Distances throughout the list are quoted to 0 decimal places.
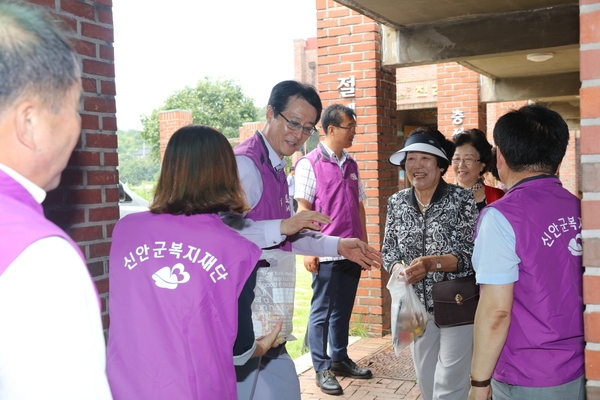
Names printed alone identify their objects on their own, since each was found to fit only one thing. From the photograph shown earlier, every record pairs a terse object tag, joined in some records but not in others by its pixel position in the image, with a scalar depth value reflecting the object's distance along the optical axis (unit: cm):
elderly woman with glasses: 487
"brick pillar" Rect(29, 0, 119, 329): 284
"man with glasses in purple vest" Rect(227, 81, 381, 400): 281
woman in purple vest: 206
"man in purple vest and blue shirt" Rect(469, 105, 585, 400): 218
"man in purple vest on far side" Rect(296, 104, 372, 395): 521
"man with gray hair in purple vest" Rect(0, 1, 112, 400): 87
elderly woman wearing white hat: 356
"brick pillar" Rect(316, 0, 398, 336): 648
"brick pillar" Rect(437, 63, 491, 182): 1012
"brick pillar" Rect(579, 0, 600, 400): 173
